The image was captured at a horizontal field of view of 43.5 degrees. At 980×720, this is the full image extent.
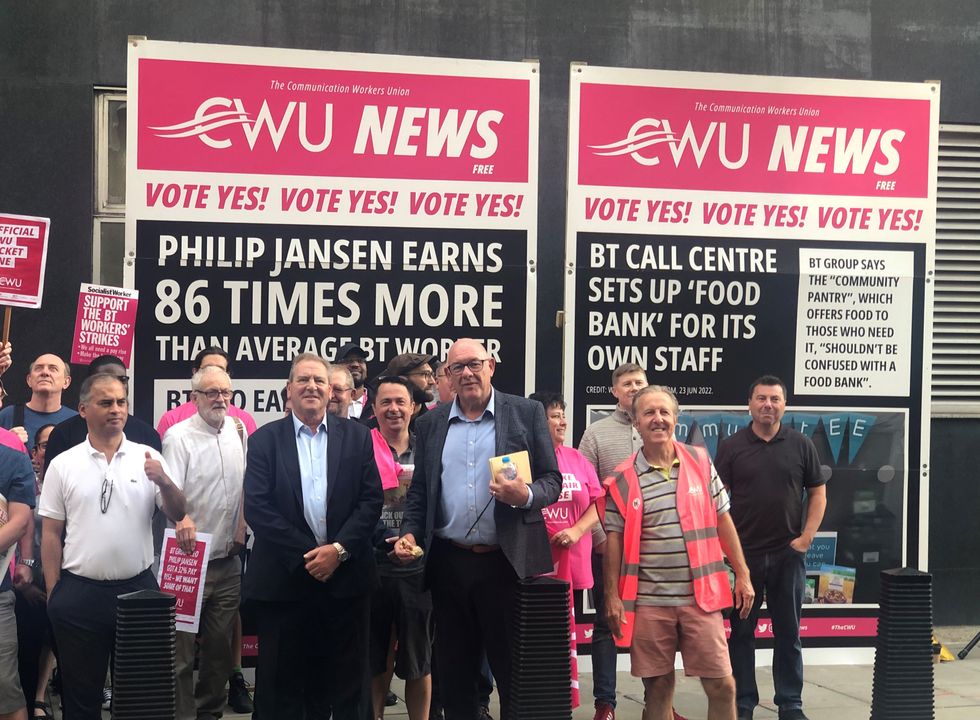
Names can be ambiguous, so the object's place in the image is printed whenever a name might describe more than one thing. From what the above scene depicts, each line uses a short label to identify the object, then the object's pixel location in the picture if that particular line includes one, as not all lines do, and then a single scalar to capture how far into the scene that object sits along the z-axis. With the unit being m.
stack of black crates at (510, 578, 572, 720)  5.84
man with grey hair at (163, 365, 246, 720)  7.37
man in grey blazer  6.21
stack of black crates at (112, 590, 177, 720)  5.43
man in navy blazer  6.31
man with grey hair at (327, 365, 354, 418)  7.47
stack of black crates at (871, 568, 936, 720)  6.63
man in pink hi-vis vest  6.27
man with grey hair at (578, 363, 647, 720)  7.73
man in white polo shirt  6.09
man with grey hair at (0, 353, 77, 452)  8.22
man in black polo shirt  7.84
